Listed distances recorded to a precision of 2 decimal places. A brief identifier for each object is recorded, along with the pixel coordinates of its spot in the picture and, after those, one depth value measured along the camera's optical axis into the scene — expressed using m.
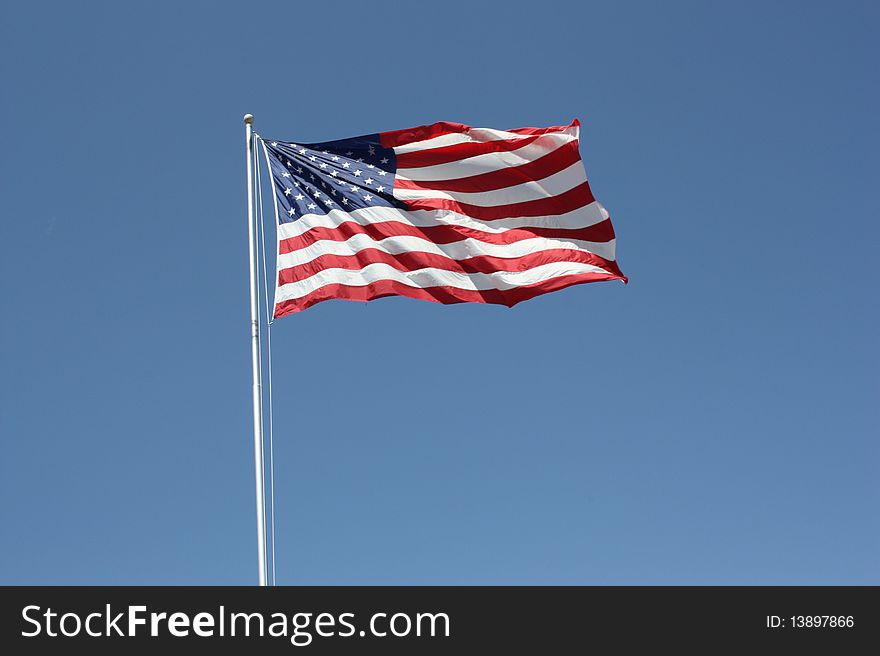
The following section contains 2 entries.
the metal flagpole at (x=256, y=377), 21.23
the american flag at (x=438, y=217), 24.61
